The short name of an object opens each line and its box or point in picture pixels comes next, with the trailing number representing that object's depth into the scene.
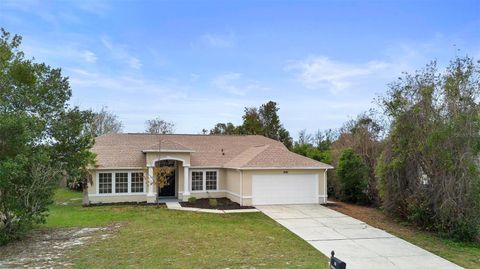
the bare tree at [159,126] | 53.56
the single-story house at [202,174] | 21.95
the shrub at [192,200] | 22.63
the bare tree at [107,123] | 48.68
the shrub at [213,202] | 21.50
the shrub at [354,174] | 22.89
